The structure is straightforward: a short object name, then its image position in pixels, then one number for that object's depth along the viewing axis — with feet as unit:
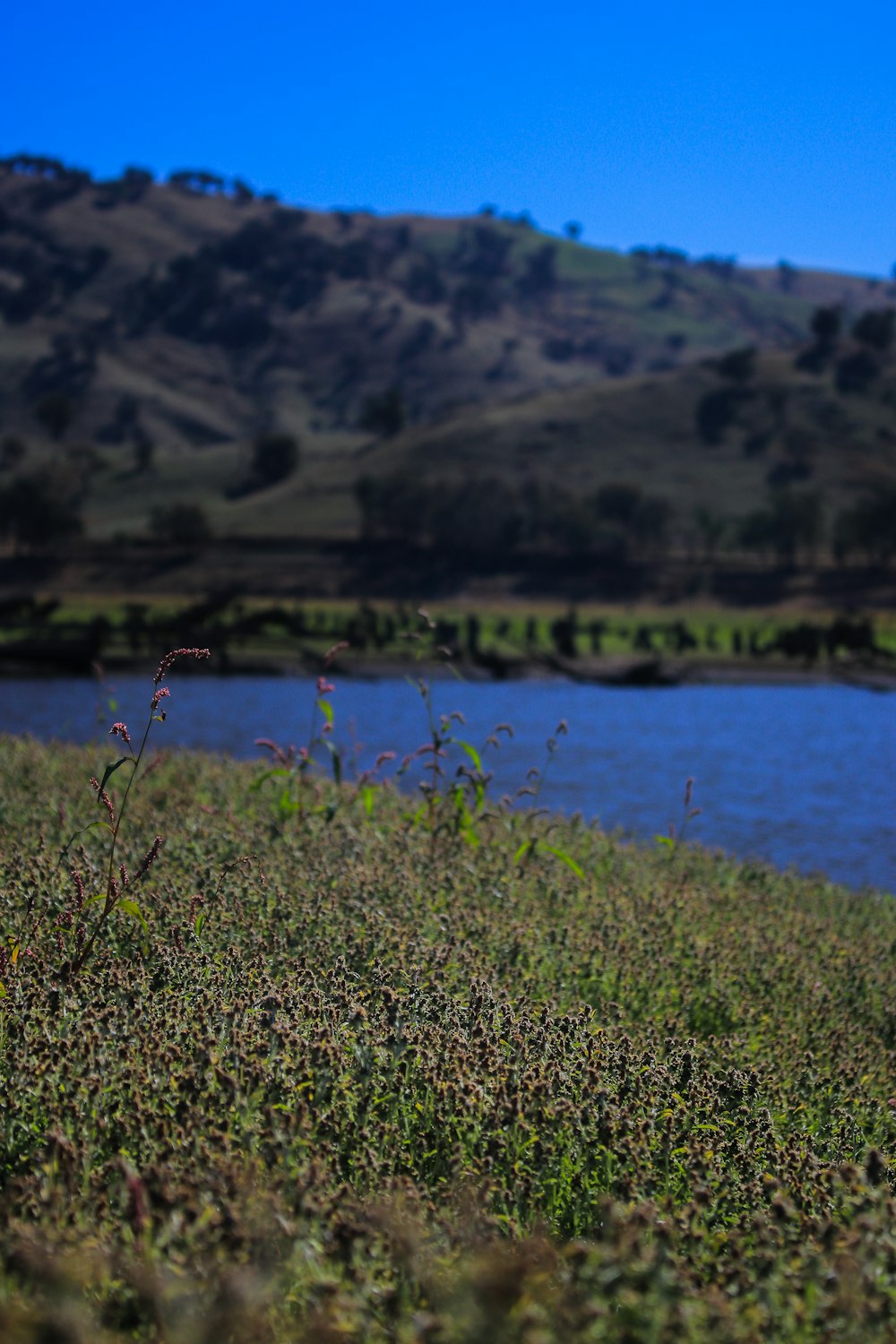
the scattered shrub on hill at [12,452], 585.63
